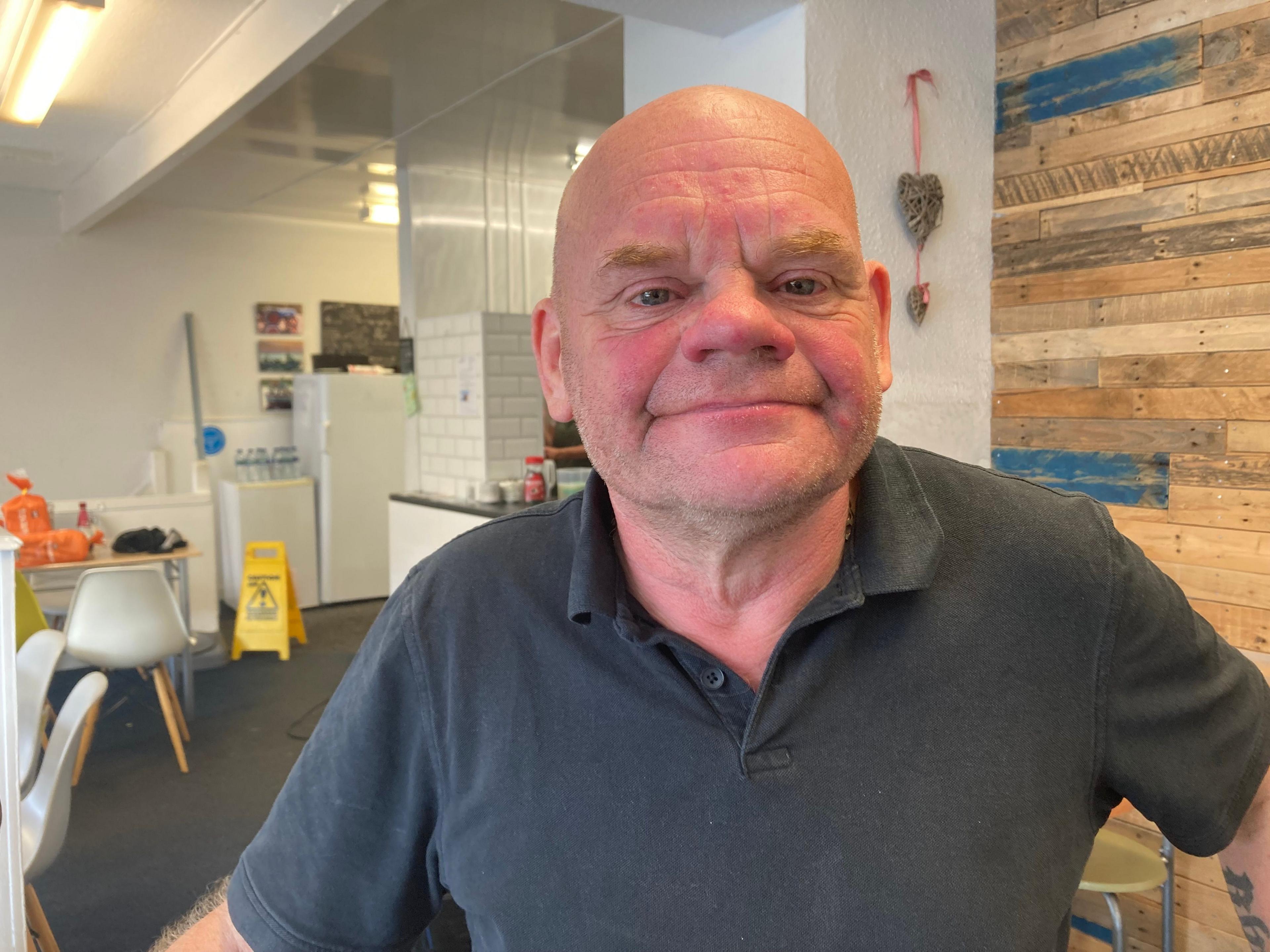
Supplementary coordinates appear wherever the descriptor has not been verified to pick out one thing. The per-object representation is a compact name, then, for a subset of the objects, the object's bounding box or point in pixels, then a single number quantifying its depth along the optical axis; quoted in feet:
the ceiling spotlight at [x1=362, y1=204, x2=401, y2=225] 24.06
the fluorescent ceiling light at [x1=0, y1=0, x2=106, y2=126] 9.95
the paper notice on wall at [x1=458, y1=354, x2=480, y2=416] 15.44
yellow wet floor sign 19.20
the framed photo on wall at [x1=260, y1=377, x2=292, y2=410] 25.54
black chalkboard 26.35
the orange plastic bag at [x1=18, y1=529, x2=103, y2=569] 15.15
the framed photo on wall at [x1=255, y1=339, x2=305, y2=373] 25.45
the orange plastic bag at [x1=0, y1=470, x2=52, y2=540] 15.44
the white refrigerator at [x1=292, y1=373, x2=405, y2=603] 22.97
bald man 2.71
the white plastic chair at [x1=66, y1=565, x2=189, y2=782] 13.74
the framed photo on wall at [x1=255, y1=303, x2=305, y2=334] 25.31
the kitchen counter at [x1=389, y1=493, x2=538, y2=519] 13.94
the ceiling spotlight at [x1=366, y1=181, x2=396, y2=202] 21.47
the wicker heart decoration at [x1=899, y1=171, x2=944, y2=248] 7.82
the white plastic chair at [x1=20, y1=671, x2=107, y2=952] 7.37
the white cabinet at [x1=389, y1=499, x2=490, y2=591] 14.69
